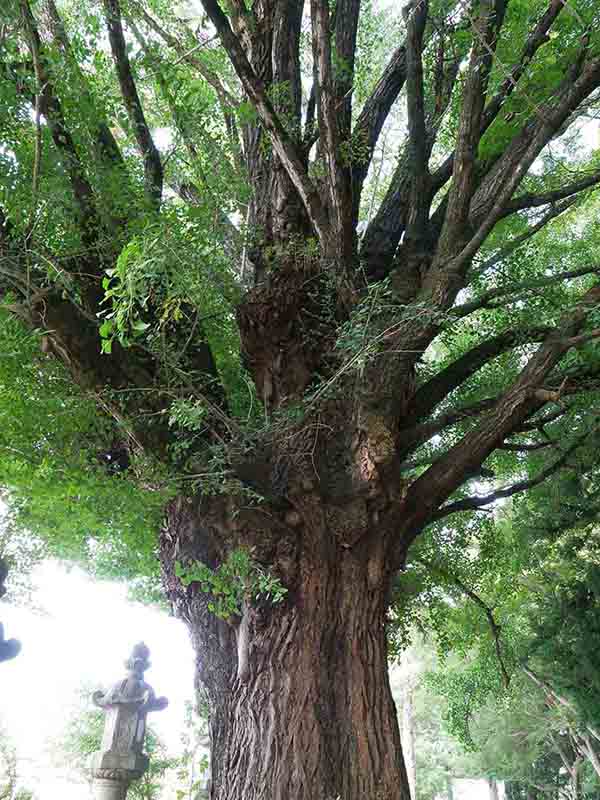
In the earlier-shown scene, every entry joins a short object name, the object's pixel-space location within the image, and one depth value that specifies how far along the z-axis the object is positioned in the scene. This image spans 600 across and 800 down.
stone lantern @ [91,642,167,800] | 4.18
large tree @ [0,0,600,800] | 2.99
